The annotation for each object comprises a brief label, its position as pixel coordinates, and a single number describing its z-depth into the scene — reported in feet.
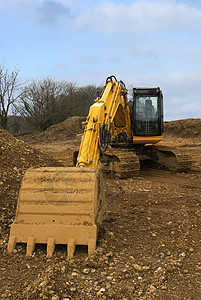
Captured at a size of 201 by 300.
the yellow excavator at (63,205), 11.37
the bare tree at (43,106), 93.45
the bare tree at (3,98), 82.69
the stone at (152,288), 9.26
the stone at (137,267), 10.35
